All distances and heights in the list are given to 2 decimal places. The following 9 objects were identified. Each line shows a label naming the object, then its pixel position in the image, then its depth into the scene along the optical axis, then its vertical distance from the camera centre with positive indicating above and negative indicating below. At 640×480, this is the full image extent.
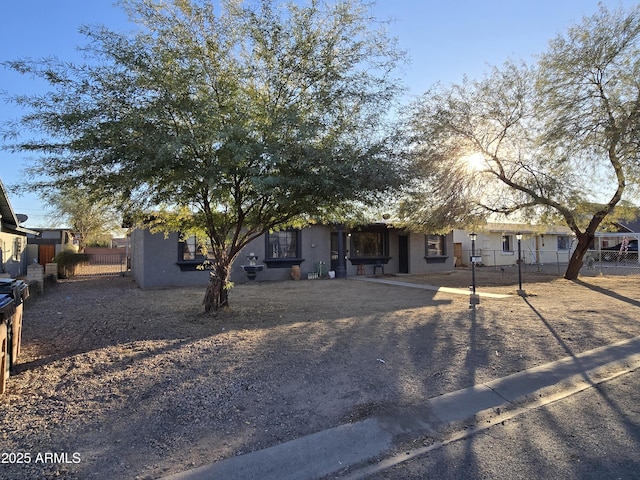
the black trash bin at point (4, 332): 3.96 -0.83
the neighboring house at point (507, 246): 29.06 +0.03
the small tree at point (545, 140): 13.23 +3.92
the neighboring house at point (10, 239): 14.54 +0.49
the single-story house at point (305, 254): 15.23 -0.27
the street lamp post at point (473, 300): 10.12 -1.40
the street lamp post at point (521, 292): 12.18 -1.47
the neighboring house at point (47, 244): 23.42 +0.44
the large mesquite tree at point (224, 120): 5.89 +2.08
